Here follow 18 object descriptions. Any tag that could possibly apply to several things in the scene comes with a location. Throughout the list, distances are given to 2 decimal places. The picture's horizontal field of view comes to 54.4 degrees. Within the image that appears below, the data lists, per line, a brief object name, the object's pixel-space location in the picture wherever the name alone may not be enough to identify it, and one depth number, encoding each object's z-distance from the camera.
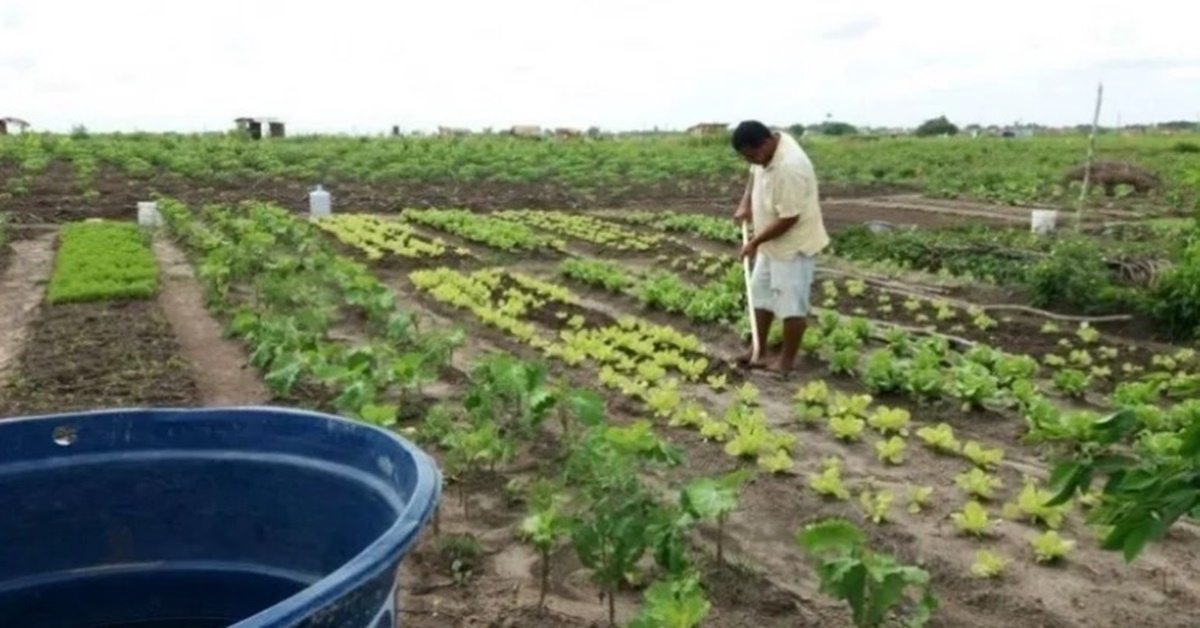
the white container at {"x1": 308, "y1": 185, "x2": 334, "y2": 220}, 17.09
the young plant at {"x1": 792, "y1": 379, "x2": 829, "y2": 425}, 6.43
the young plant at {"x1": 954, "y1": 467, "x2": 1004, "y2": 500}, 5.24
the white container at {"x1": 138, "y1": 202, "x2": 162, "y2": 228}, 15.44
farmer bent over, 7.11
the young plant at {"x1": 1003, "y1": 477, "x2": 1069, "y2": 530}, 4.91
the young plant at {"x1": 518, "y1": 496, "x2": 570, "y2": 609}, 3.88
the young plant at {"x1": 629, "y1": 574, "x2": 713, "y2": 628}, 3.03
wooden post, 11.95
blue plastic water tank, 2.87
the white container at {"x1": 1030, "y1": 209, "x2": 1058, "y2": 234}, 14.84
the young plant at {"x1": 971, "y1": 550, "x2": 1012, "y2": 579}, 4.39
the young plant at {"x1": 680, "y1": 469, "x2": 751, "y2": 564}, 3.69
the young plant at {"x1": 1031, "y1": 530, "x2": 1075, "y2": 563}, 4.56
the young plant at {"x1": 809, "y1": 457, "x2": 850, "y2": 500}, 5.17
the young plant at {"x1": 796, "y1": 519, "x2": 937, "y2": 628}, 3.12
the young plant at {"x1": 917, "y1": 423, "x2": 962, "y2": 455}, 5.95
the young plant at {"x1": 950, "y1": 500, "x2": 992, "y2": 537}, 4.82
